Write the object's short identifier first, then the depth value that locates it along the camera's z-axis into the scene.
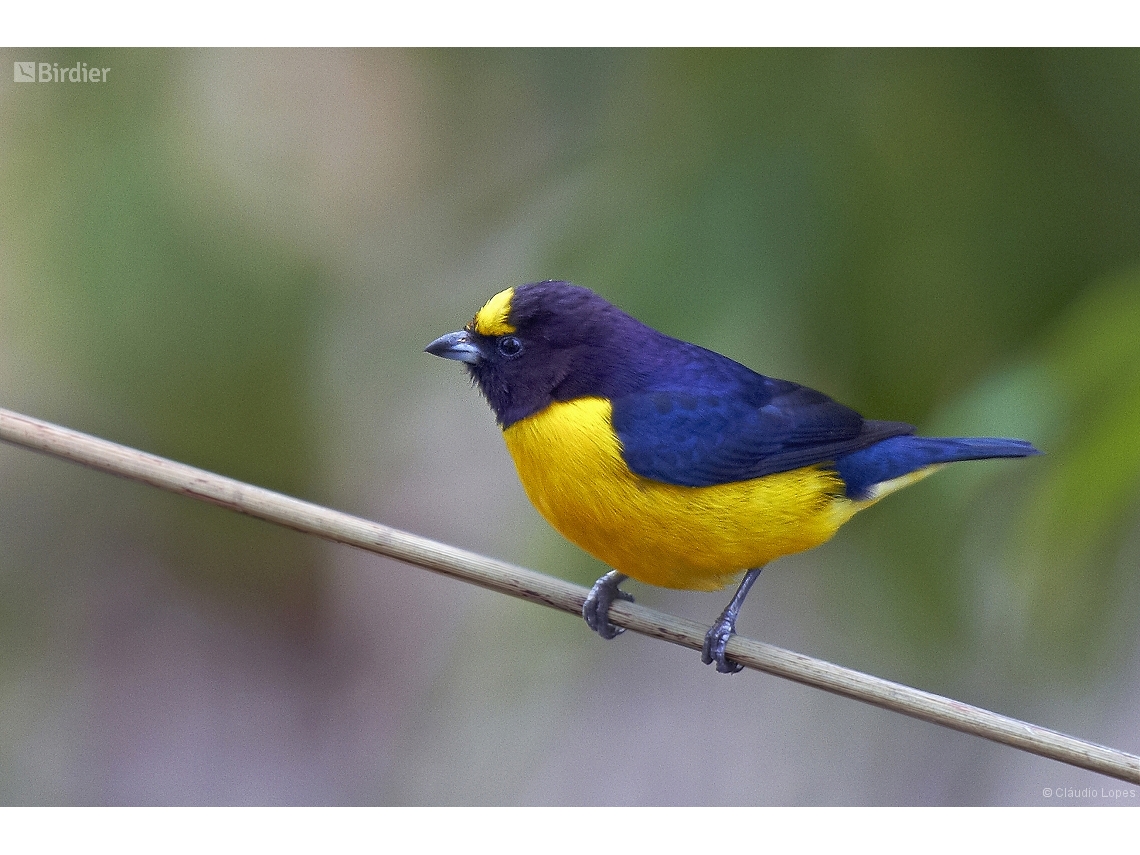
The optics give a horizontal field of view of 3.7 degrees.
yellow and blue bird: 3.00
